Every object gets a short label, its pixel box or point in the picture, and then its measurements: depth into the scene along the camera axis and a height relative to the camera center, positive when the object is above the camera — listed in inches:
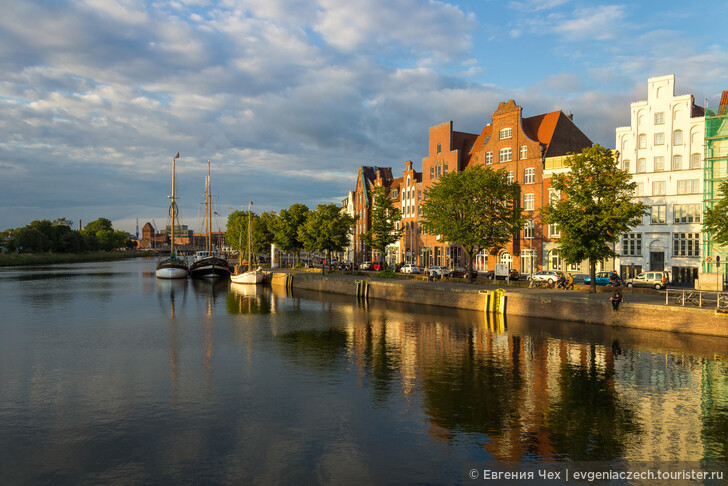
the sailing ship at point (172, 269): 4037.9 -168.7
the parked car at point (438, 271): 2639.0 -128.2
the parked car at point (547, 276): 2224.2 -126.4
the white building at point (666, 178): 2353.6 +310.1
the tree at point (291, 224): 4079.7 +171.4
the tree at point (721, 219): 1684.9 +87.0
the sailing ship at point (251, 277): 3398.1 -196.9
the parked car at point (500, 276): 2472.9 -145.0
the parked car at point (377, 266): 3434.3 -128.8
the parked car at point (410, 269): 3164.4 -133.3
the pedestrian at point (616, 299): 1471.5 -144.7
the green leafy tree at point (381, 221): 3080.7 +148.5
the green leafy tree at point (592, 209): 1706.4 +120.2
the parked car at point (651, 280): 2080.5 -135.0
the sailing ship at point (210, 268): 4040.4 -163.6
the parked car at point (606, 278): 2101.4 -125.0
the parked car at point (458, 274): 2672.2 -137.5
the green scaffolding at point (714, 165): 2237.9 +342.1
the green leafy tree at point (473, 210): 2265.0 +157.4
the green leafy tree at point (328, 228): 3398.1 +117.5
